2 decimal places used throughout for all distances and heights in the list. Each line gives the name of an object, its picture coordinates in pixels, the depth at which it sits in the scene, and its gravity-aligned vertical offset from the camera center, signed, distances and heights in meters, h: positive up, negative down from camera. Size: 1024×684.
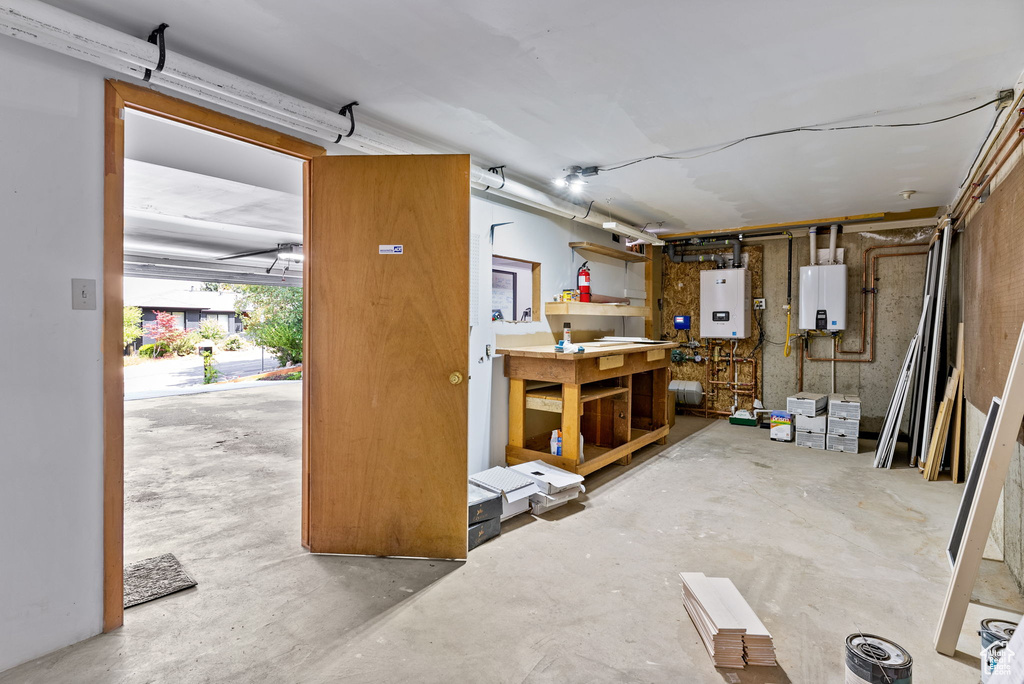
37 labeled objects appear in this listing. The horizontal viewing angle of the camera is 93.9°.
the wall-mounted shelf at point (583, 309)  4.48 +0.24
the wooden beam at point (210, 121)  2.02 +0.98
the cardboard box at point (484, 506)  2.84 -1.05
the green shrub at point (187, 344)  14.41 -0.45
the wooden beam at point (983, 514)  1.87 -0.70
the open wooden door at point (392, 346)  2.61 -0.08
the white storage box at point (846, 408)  4.93 -0.75
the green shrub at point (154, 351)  13.95 -0.65
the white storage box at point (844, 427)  4.93 -0.94
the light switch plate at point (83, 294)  1.88 +0.13
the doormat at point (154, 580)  2.27 -1.26
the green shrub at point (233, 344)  15.78 -0.48
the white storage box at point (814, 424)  5.06 -0.94
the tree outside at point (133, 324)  13.12 +0.13
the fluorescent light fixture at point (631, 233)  4.74 +1.11
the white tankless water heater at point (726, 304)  6.05 +0.40
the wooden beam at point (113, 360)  1.95 -0.13
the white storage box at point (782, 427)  5.27 -1.01
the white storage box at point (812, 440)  5.05 -1.12
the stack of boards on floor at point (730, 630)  1.84 -1.17
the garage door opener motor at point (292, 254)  7.26 +1.21
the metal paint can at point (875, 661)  1.51 -1.05
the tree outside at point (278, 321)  13.05 +0.26
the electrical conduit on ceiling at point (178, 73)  1.62 +1.05
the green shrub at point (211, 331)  14.41 -0.04
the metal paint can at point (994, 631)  1.66 -1.05
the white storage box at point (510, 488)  3.12 -1.03
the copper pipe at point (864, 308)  5.59 +0.33
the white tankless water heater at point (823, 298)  5.45 +0.44
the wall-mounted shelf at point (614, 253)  4.86 +0.91
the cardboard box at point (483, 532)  2.80 -1.20
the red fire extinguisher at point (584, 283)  4.88 +0.51
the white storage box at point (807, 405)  5.09 -0.75
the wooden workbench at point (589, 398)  3.64 -0.55
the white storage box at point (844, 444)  4.91 -1.12
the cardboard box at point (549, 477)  3.27 -1.02
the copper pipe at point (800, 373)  6.06 -0.48
